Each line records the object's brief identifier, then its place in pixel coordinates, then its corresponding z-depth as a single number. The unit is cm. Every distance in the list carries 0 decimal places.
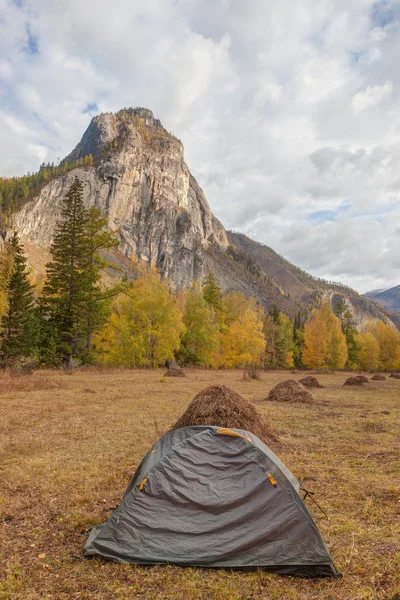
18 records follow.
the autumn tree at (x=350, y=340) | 7050
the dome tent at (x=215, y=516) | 481
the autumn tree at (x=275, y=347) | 6406
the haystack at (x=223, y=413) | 972
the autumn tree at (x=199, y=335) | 4625
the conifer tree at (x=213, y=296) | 5909
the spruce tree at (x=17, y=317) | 2667
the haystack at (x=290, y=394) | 1987
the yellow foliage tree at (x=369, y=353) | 7050
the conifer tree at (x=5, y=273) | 2501
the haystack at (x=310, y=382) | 3051
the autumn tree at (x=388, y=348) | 7162
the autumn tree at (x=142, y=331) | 3562
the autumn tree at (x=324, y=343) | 5912
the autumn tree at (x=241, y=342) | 4950
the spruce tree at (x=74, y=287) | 3092
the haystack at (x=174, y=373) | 3188
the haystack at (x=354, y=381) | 3388
